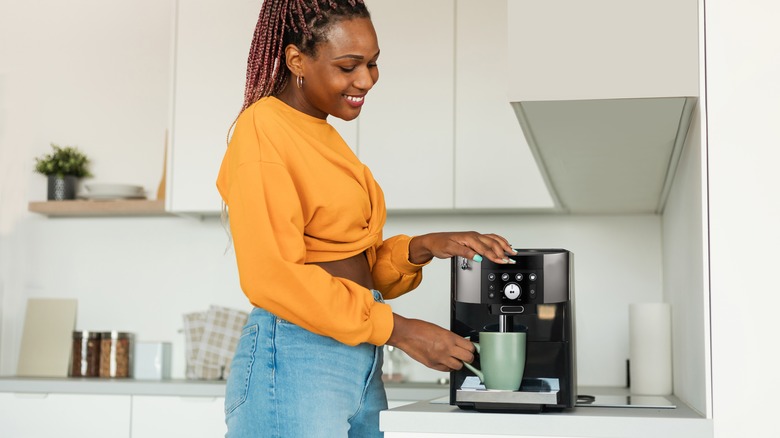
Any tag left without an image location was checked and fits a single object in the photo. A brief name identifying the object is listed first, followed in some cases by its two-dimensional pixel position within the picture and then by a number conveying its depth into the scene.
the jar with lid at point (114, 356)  3.11
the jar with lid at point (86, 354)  3.12
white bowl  3.16
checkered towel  2.98
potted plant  3.25
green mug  1.30
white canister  3.15
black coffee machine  1.35
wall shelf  3.08
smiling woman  1.25
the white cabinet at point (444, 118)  2.76
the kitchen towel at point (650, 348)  2.19
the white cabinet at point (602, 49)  1.29
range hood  1.37
